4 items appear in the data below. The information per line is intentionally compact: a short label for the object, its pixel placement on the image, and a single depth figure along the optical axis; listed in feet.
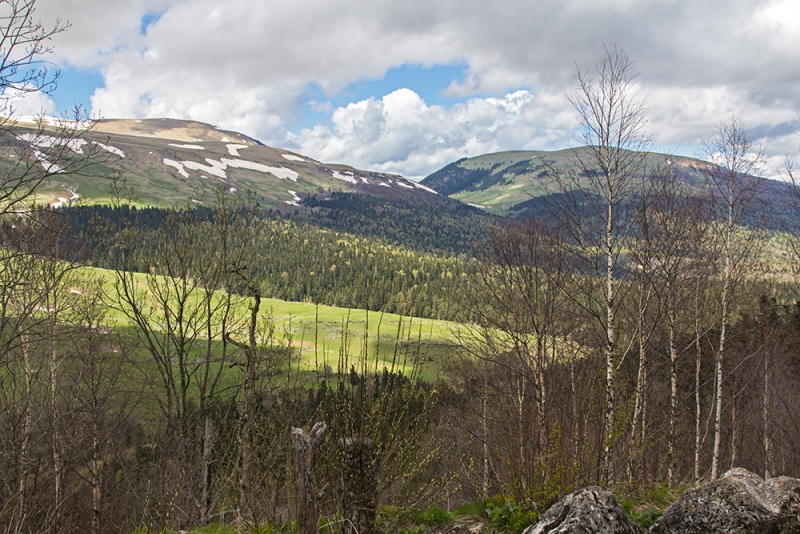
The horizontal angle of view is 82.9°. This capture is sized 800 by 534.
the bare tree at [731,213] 42.42
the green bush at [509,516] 21.71
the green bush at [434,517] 24.54
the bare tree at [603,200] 33.55
